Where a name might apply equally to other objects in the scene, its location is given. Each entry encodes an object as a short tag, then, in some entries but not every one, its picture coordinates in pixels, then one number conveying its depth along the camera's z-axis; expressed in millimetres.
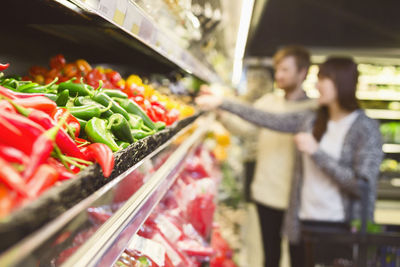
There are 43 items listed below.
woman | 2168
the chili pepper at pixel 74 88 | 1207
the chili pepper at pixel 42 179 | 520
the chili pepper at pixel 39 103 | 744
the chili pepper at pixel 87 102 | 1124
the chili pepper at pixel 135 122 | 1255
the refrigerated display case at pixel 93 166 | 464
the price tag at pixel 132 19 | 1029
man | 2885
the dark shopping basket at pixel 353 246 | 1882
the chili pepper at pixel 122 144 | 1034
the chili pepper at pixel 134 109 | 1380
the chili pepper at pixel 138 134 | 1198
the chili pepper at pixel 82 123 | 1006
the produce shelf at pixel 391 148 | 5781
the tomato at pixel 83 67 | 1602
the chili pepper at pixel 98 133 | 923
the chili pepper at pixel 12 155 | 545
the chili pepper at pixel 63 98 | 1044
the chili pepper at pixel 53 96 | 1027
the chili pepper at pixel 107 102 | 1190
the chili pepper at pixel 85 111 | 1042
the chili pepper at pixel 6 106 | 642
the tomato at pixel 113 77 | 1720
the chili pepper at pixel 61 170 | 647
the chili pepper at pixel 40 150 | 550
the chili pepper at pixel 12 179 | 482
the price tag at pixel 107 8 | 841
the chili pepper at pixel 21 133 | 602
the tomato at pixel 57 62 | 1515
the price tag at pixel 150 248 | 1138
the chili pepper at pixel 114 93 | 1351
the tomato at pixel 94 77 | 1568
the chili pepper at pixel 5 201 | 425
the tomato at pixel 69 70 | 1471
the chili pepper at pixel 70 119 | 863
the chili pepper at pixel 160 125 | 1480
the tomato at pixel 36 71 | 1427
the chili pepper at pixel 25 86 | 1047
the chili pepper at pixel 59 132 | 674
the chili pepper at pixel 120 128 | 1050
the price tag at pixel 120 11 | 938
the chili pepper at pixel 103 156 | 708
